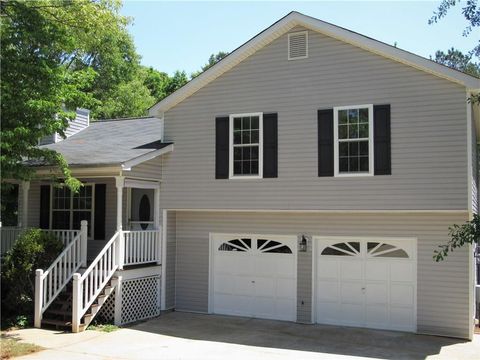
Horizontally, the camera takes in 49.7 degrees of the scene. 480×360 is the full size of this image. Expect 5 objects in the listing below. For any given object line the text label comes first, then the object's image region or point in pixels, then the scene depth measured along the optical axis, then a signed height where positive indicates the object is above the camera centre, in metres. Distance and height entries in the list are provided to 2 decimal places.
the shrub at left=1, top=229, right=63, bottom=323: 13.31 -1.69
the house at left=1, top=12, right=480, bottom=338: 12.29 +0.32
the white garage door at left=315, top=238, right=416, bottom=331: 12.98 -2.04
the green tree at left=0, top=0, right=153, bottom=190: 11.73 +3.01
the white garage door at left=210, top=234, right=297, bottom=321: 14.30 -2.09
